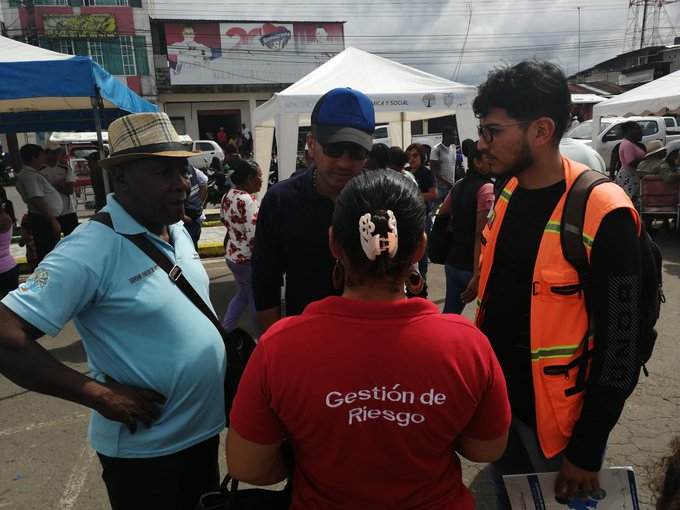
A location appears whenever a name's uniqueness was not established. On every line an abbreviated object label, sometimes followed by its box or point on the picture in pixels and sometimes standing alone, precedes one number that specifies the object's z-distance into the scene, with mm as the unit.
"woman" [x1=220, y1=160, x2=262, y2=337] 4676
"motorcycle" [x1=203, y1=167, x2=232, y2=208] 14172
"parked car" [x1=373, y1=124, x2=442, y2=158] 21406
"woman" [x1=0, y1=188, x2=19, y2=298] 4527
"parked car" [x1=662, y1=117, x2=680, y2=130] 20497
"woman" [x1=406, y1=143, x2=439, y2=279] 6389
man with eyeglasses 1473
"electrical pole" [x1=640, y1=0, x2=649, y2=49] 42494
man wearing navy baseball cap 1997
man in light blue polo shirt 1371
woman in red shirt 1088
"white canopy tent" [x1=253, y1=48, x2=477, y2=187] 6211
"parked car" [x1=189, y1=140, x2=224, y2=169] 21228
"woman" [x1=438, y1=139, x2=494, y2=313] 3393
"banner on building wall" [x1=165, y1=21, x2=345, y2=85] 34375
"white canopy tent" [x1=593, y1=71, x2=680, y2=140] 9188
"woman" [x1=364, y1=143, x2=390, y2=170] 5156
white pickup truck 17688
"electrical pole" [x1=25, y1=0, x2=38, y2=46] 21719
